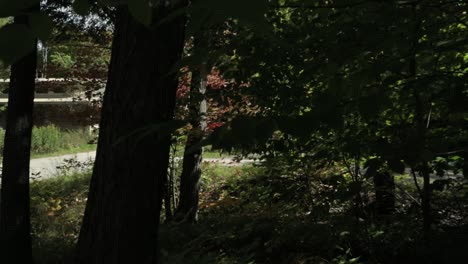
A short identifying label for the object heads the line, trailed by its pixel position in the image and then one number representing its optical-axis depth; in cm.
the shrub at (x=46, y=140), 2470
